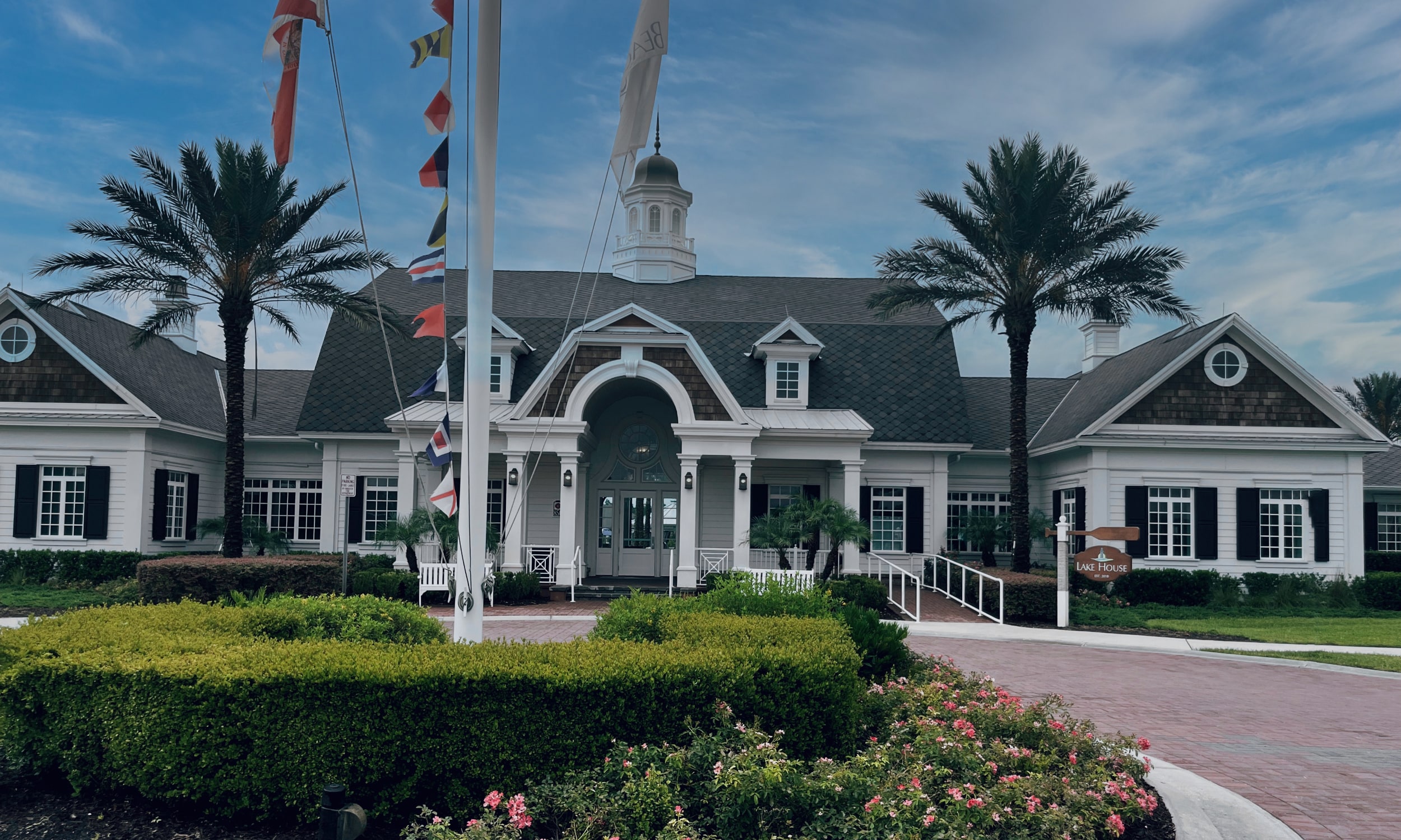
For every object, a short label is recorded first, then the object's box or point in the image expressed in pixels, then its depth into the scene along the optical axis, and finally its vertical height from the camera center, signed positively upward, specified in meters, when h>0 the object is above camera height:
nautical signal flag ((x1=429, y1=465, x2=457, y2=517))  8.12 -0.09
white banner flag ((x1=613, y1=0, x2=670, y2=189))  7.43 +3.10
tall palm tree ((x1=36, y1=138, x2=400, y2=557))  18.52 +4.48
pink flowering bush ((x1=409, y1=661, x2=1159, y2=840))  5.21 -1.71
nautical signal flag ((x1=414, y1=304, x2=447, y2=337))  7.84 +1.31
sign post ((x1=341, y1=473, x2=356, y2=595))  17.95 -0.08
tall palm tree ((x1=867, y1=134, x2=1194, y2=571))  19.61 +4.80
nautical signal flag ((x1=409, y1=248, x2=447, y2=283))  7.85 +1.74
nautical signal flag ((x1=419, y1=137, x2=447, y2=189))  7.73 +2.47
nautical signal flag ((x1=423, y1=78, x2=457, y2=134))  7.66 +2.89
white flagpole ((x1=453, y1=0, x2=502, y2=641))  7.53 +1.29
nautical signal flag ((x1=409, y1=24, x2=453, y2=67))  7.38 +3.31
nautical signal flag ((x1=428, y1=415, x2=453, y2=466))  8.27 +0.32
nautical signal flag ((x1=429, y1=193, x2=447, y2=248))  7.76 +1.99
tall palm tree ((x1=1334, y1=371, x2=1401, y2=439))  44.34 +4.49
